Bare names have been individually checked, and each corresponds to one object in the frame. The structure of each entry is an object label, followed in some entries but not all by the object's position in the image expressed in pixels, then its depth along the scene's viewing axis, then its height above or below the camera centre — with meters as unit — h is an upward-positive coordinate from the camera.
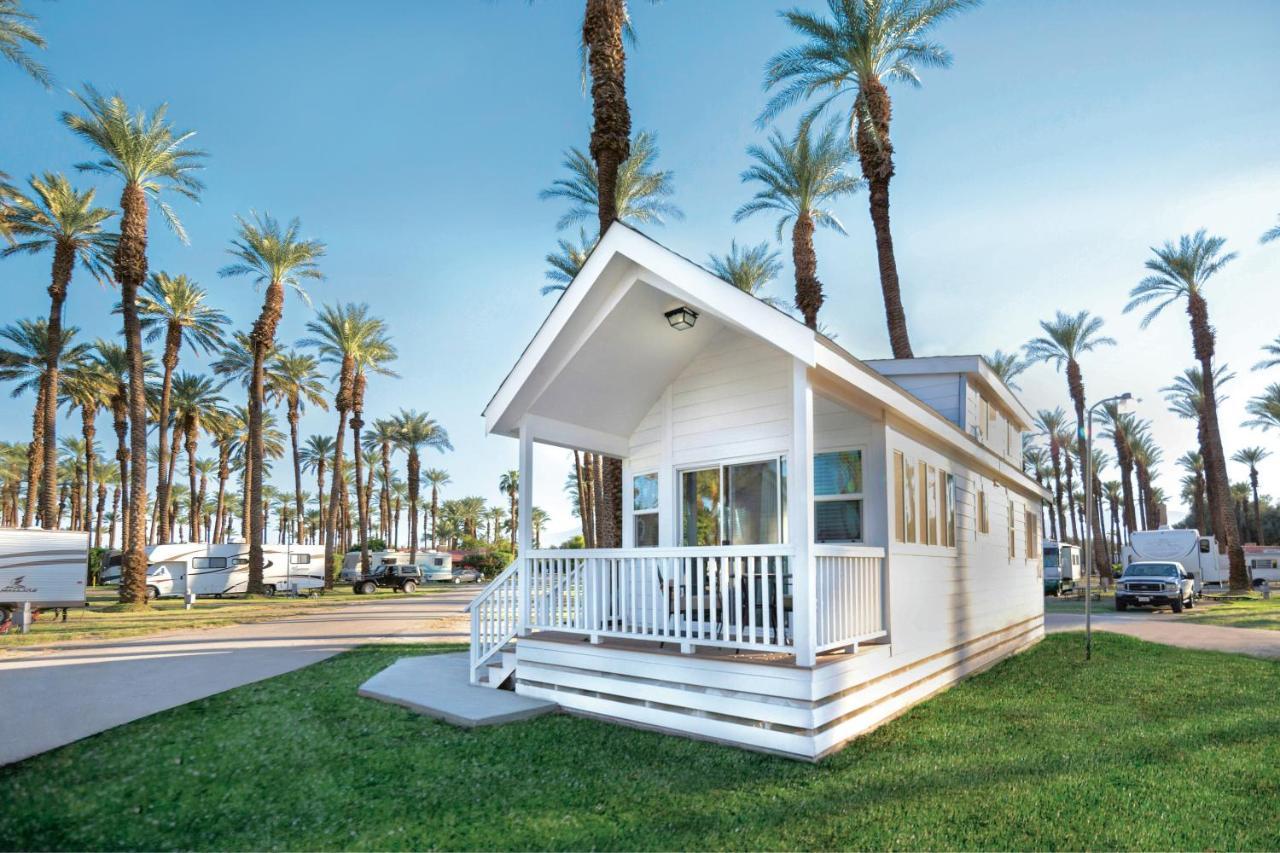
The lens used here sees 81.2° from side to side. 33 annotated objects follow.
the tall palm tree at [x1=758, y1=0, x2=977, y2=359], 18.91 +11.61
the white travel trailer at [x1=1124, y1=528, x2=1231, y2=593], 31.11 -2.13
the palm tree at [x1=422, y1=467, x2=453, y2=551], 74.94 +3.35
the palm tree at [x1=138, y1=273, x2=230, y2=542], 30.36 +8.20
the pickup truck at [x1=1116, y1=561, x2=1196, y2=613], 24.12 -2.77
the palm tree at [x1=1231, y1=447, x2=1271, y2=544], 59.97 +3.40
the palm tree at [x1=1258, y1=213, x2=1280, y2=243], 26.14 +9.27
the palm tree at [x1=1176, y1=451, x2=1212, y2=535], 56.97 +1.65
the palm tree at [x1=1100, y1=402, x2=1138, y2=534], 45.81 +3.15
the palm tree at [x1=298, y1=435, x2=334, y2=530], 55.22 +4.50
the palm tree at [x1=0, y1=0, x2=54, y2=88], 16.64 +10.75
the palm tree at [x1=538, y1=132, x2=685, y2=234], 22.61 +9.89
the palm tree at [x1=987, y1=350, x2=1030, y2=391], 41.00 +7.68
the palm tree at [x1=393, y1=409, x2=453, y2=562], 52.12 +5.39
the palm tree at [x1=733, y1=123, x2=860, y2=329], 22.64 +9.97
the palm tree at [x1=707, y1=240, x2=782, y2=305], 26.92 +8.75
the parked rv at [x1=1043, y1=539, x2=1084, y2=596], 33.00 -2.96
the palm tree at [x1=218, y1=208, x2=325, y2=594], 29.45 +9.72
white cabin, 6.55 -0.21
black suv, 35.78 -3.09
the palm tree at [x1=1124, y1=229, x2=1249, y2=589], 28.61 +8.65
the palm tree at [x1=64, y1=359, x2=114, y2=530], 33.44 +5.78
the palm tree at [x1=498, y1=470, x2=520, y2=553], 72.85 +2.56
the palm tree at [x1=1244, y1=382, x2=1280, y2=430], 41.47 +5.13
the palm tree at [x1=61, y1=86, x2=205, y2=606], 22.82 +9.90
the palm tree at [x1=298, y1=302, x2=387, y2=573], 34.88 +8.04
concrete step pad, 7.50 -2.05
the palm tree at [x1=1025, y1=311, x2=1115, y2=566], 37.19 +8.00
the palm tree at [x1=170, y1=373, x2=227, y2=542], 39.06 +5.84
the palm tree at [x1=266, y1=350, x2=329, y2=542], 38.87 +6.92
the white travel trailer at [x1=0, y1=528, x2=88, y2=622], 18.31 -1.27
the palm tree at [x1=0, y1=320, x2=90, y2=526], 30.45 +6.37
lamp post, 12.41 +0.18
